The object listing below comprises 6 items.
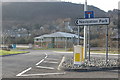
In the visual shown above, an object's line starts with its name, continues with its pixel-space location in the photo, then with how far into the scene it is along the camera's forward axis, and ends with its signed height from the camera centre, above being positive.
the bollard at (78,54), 11.59 -0.81
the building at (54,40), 63.52 -0.08
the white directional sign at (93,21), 11.87 +1.06
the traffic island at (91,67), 10.38 -1.40
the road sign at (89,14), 13.08 +1.61
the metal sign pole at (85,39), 15.07 +0.06
